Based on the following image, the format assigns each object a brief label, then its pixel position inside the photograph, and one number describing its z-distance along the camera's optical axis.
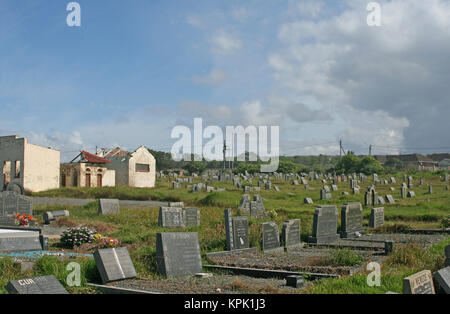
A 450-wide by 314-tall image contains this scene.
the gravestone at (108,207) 21.75
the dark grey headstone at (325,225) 14.96
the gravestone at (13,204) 18.78
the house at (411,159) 103.93
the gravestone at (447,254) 8.15
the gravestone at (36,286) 6.43
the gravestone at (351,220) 16.36
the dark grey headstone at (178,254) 9.19
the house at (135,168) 43.56
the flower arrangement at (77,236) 13.29
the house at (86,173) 40.81
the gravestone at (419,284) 5.50
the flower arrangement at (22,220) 16.48
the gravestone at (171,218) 18.17
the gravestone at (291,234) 13.91
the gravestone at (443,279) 6.11
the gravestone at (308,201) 26.71
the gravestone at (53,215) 19.81
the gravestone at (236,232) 12.70
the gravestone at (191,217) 18.73
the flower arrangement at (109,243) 11.82
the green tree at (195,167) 88.12
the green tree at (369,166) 64.31
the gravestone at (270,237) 13.16
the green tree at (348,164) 68.72
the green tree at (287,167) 72.00
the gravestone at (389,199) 26.42
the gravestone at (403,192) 30.93
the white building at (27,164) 35.94
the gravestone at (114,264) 8.46
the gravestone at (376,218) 18.19
